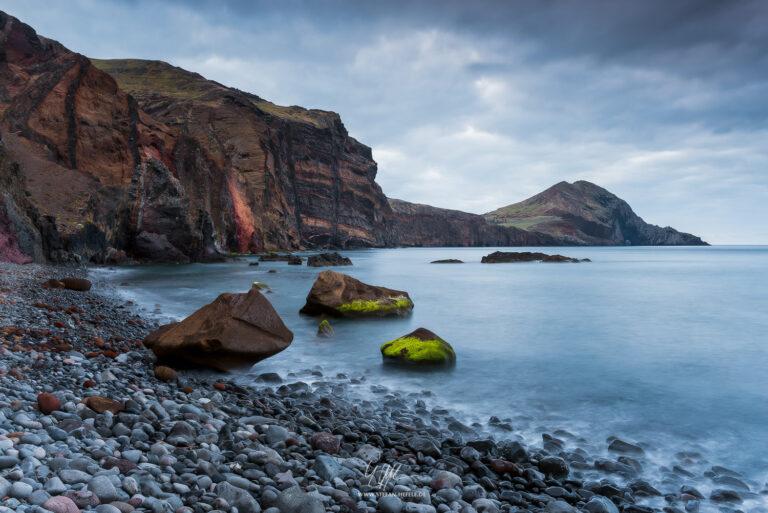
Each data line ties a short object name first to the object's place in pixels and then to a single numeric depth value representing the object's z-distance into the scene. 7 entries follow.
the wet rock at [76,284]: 13.76
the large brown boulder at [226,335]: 7.13
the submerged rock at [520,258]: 66.50
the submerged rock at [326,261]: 41.97
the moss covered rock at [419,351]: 8.69
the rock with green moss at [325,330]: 11.46
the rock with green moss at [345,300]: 14.05
